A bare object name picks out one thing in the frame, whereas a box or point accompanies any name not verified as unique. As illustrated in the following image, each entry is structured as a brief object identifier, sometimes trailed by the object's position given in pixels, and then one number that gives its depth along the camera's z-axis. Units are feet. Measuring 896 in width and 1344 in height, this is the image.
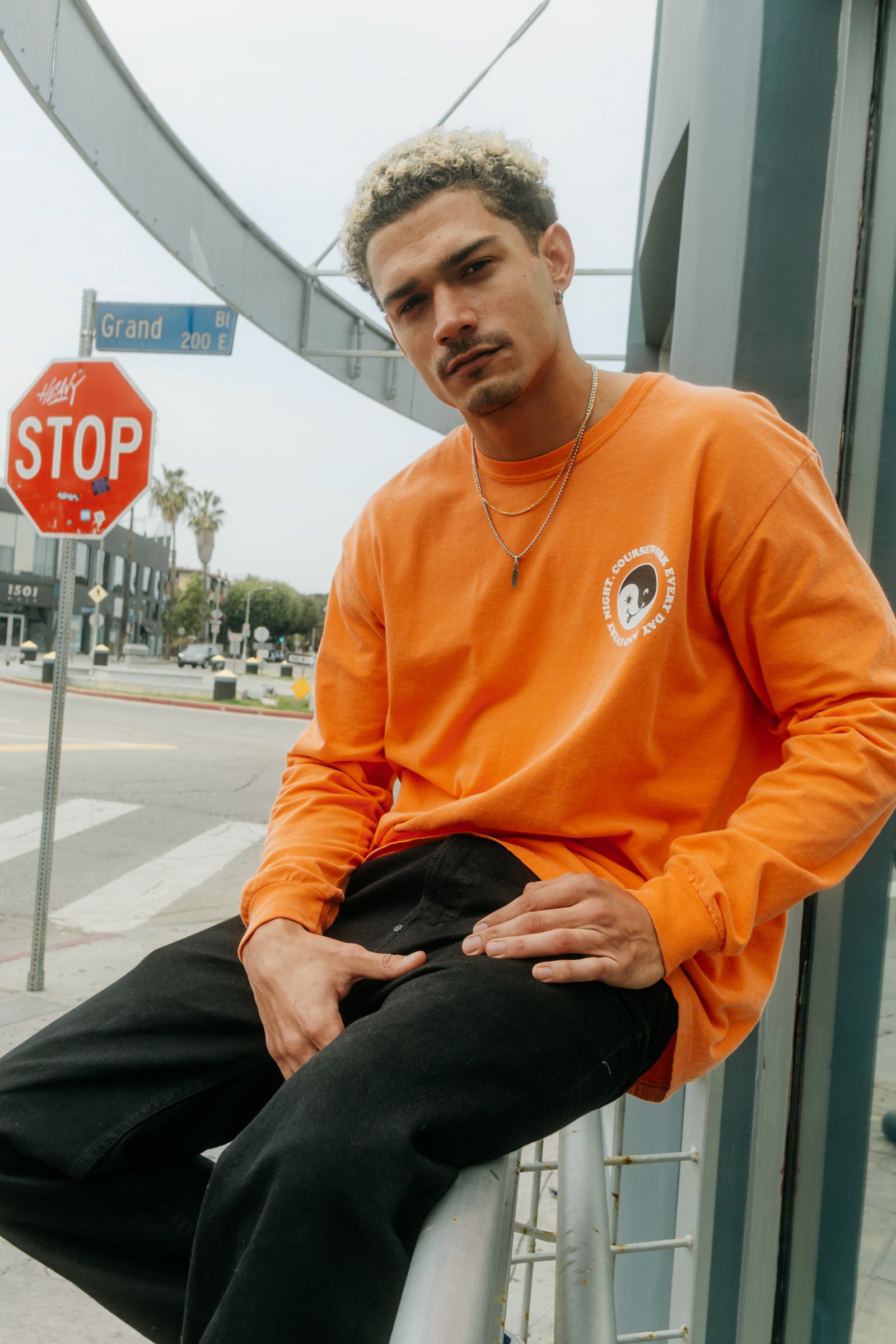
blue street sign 18.69
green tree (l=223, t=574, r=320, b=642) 329.31
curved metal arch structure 17.69
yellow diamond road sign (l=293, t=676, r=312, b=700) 67.26
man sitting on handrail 3.57
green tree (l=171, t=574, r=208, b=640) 273.95
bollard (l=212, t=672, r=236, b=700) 84.17
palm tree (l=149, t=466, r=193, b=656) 226.99
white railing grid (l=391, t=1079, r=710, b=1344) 2.41
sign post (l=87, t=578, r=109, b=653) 106.83
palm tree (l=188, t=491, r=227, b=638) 250.37
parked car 176.14
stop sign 15.69
